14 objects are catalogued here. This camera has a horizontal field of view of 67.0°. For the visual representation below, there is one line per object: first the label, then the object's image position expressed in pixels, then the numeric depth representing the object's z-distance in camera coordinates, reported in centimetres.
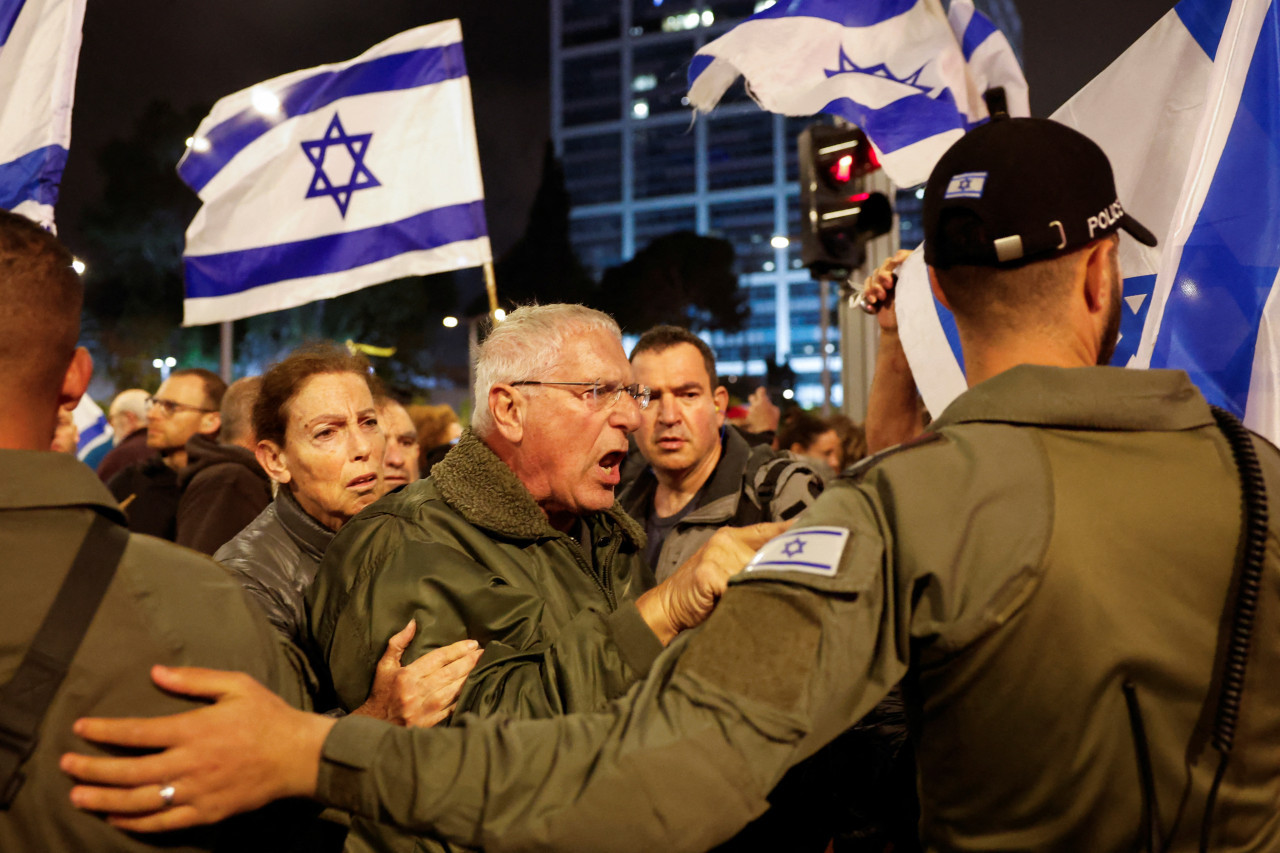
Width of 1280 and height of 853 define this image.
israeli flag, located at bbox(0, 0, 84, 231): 493
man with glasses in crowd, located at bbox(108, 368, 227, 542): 572
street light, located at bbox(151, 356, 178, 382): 3706
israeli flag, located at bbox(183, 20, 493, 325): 608
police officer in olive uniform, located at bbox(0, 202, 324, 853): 136
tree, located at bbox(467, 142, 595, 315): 7075
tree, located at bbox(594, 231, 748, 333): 6988
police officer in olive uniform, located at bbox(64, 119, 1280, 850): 141
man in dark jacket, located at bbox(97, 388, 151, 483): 726
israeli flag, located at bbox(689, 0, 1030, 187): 475
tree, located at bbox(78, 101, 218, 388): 3334
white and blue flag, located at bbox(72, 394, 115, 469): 888
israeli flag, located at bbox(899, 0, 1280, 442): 303
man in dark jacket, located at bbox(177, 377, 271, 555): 447
